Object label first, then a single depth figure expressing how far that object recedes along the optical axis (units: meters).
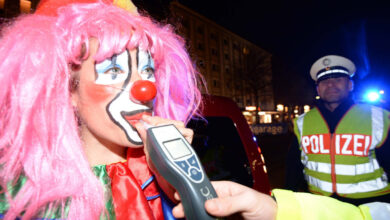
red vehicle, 1.78
